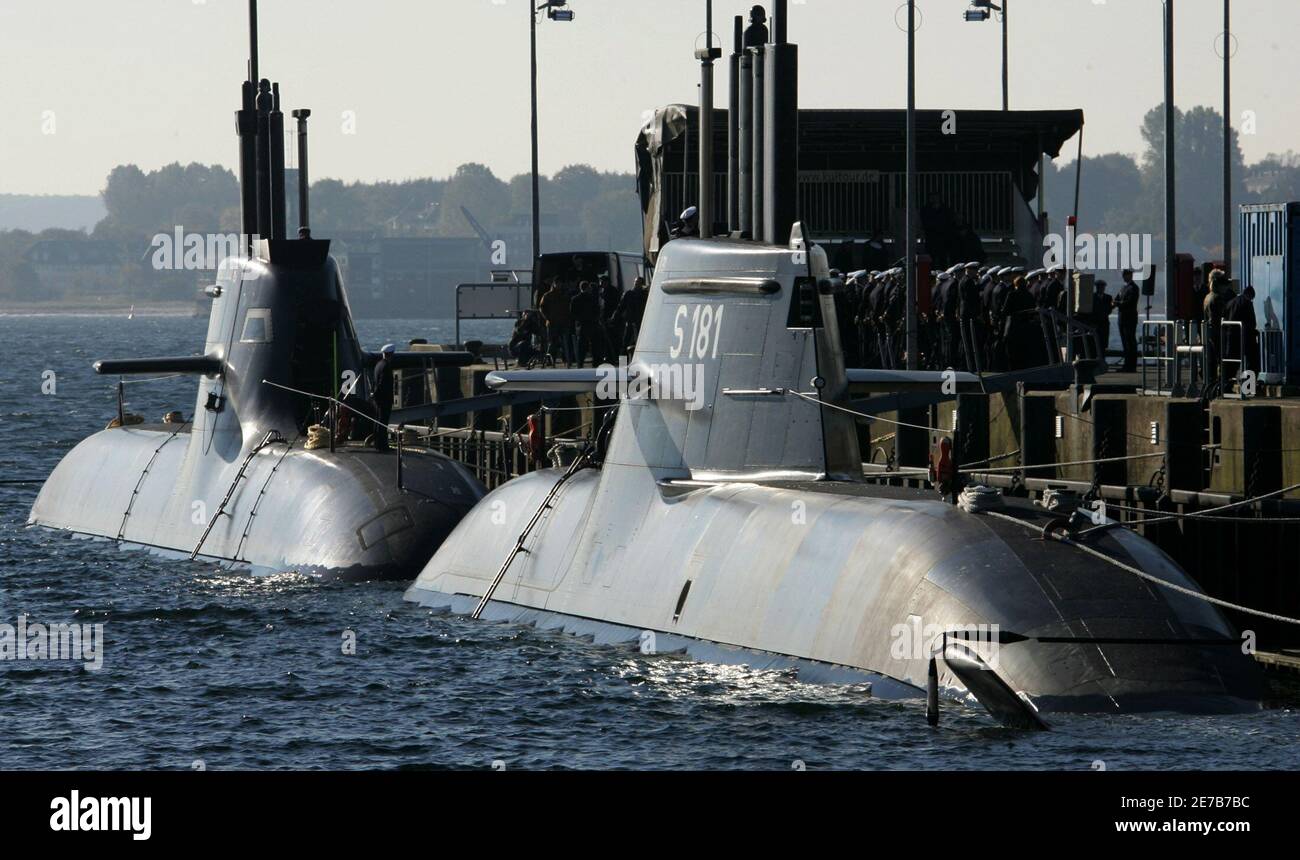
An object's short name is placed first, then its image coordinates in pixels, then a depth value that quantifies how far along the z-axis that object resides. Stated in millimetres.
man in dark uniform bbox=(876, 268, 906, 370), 33656
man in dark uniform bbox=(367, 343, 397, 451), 28391
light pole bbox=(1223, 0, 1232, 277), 38362
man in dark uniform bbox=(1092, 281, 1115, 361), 30328
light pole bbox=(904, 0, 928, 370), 31062
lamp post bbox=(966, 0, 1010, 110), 43719
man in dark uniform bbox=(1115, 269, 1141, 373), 31047
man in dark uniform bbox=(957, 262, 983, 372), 31281
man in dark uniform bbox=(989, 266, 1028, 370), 30766
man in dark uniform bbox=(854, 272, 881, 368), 34656
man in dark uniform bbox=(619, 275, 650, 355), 37281
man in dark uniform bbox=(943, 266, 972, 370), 31734
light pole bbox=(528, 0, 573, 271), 49656
